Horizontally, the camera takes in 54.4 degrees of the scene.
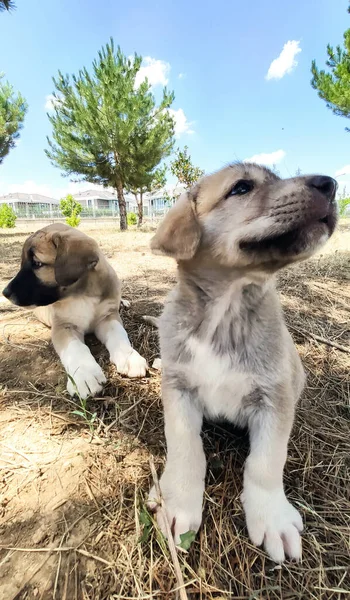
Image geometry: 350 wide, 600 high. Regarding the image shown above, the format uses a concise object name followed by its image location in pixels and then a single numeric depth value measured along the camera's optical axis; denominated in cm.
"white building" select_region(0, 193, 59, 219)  6514
